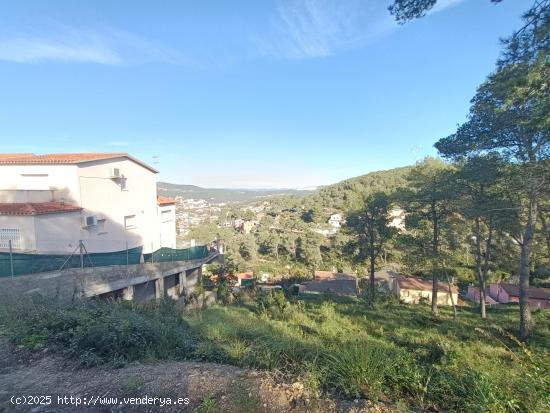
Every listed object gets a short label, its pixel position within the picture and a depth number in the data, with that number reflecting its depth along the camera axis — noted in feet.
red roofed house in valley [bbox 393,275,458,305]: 99.91
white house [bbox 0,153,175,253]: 46.26
